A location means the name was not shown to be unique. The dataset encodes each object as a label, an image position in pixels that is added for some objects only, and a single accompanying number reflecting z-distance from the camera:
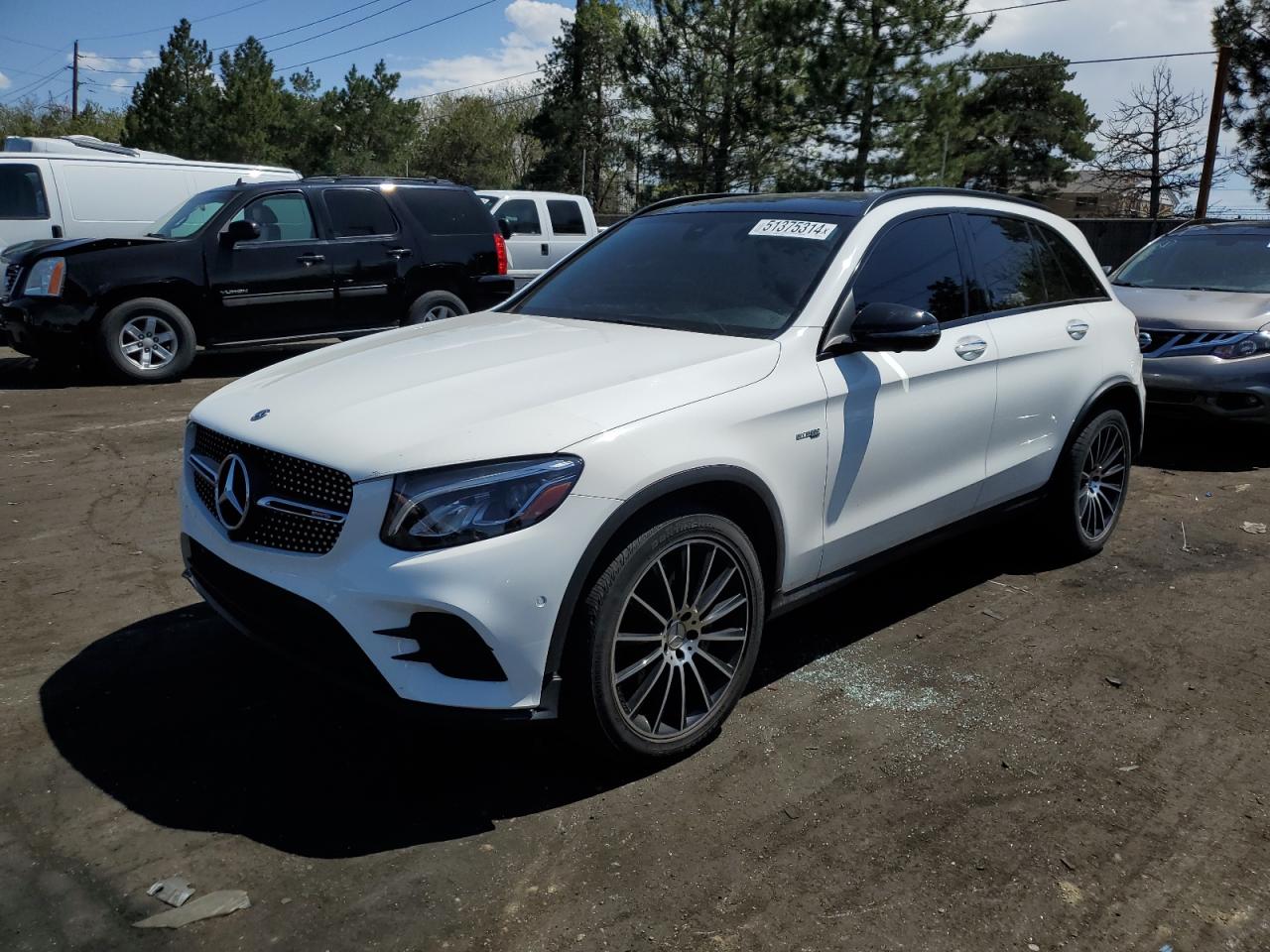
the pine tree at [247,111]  40.44
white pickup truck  15.50
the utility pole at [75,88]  57.34
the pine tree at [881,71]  27.88
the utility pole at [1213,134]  23.56
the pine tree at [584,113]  39.44
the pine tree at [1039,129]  44.66
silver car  7.43
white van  11.95
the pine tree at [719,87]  29.05
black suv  9.44
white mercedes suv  2.74
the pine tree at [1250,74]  33.38
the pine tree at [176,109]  40.78
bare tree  34.53
